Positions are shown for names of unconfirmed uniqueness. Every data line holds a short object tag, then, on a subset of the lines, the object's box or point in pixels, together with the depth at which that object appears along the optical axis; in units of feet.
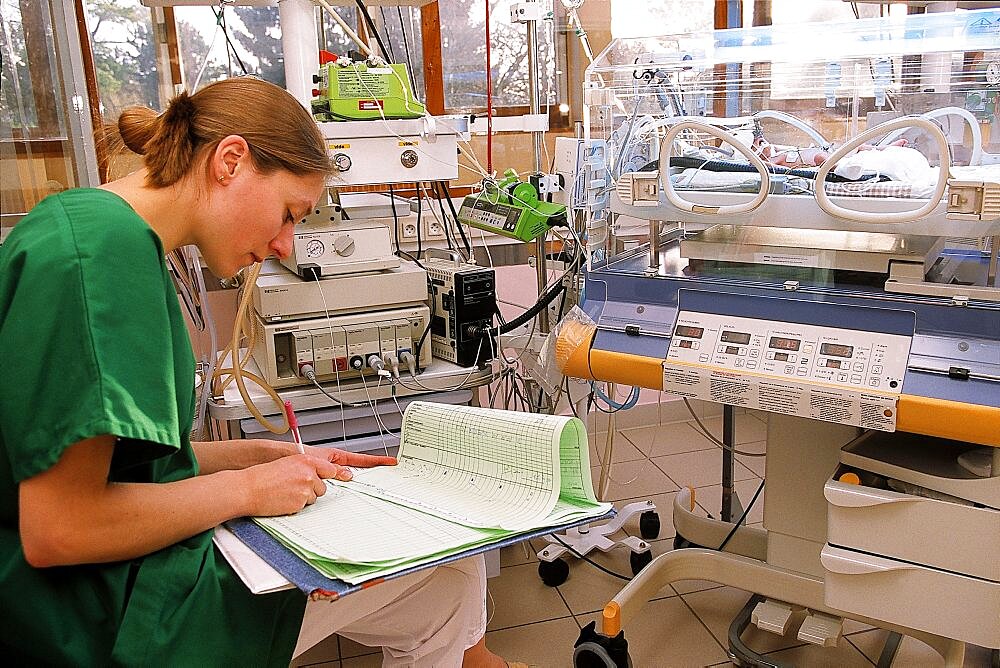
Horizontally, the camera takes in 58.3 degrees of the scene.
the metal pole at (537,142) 7.52
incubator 5.04
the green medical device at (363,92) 6.59
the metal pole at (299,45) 6.84
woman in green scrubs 3.25
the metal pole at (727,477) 8.33
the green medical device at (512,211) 7.09
